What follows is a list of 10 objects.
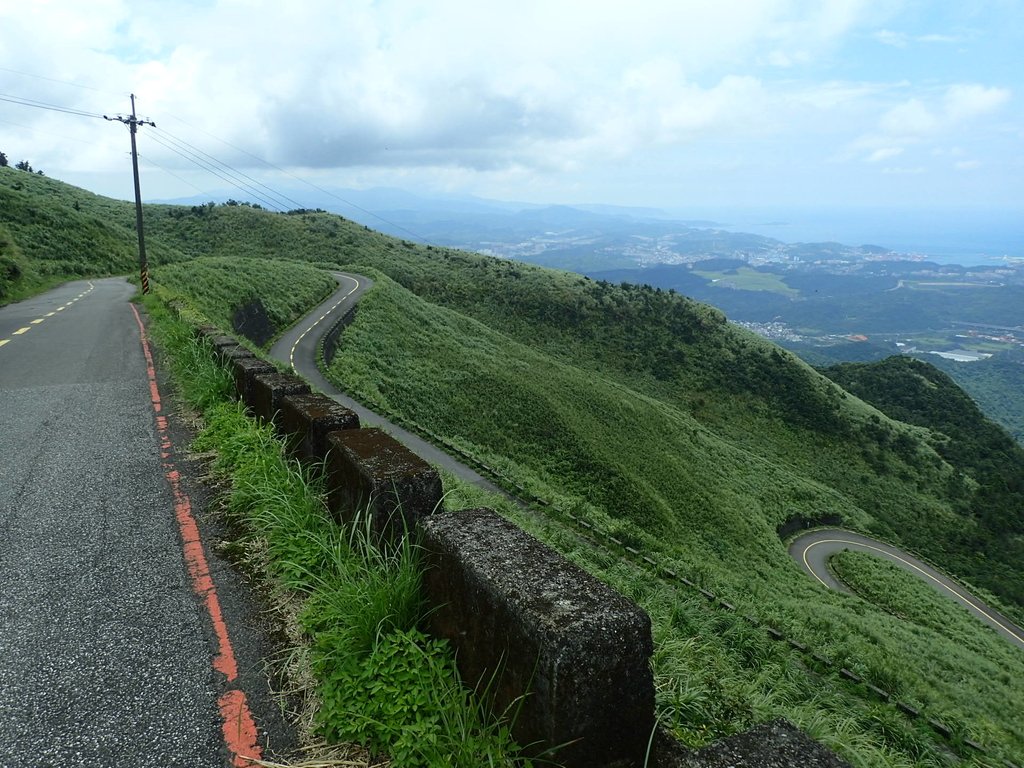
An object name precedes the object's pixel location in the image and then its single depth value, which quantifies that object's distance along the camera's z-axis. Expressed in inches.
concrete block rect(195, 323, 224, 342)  393.4
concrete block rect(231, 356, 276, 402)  269.1
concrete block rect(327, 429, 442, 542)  137.6
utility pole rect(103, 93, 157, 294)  982.4
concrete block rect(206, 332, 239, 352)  342.6
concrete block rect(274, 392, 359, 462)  184.5
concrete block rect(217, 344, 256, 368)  304.8
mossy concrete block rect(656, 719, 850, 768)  77.7
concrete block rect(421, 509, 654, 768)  83.6
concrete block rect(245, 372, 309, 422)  225.9
